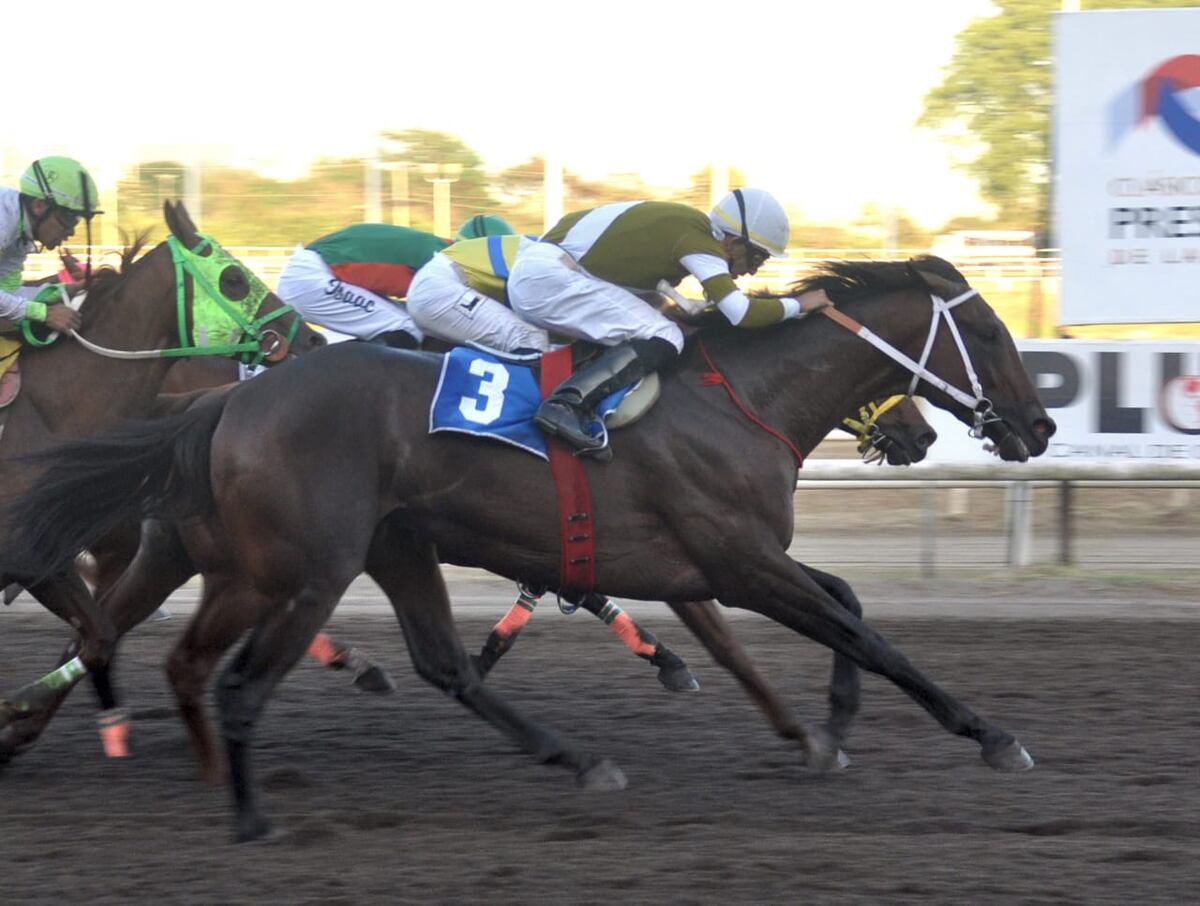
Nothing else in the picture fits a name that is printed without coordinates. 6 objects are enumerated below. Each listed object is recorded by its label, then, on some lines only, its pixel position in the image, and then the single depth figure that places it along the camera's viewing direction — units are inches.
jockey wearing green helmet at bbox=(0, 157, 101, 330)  470.0
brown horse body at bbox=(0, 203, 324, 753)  468.8
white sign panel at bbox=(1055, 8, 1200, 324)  816.3
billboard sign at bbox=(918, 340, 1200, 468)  763.4
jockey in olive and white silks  428.1
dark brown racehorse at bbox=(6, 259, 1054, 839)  394.6
